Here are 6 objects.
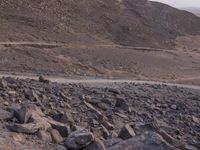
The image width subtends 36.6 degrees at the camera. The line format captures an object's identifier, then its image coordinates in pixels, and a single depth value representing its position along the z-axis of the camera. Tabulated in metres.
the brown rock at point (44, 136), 5.09
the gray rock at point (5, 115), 5.45
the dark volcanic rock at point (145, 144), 4.65
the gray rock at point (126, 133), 5.72
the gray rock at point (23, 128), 5.10
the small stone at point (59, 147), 4.98
